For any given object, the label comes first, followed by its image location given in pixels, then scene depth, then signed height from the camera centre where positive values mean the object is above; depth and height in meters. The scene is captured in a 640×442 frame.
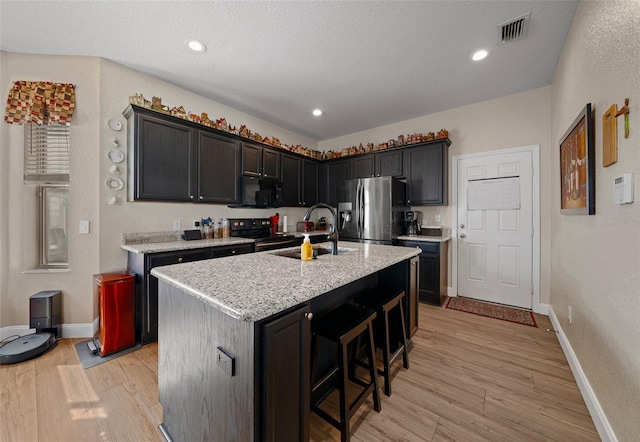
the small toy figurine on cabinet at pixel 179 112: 2.85 +1.26
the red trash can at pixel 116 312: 2.15 -0.84
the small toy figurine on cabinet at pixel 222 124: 3.27 +1.33
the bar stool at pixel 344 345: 1.28 -0.72
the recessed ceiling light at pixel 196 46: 2.27 +1.65
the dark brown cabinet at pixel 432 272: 3.30 -0.73
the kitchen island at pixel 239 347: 0.89 -0.53
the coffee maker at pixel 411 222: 3.84 -0.04
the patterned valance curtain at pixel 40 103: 2.30 +1.12
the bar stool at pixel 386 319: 1.66 -0.71
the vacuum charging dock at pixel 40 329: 2.02 -1.06
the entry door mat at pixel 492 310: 2.87 -1.17
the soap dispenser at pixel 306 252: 1.67 -0.23
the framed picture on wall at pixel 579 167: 1.53 +0.39
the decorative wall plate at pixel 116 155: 2.54 +0.67
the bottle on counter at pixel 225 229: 3.43 -0.14
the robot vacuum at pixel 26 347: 1.97 -1.09
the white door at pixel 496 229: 3.15 -0.13
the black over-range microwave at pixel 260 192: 3.52 +0.42
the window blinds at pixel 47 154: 2.43 +0.66
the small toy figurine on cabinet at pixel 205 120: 3.08 +1.27
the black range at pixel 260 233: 3.34 -0.22
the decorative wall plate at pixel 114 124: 2.54 +1.00
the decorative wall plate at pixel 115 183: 2.54 +0.38
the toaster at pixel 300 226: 4.79 -0.13
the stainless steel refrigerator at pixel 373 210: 3.54 +0.15
